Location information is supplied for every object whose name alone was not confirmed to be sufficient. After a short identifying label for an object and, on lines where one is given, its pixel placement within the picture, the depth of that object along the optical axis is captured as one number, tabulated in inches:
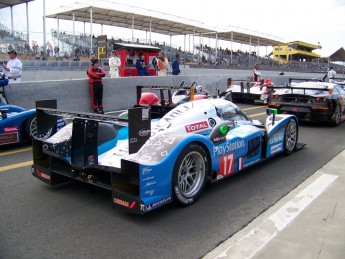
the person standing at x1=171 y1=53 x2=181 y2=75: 624.4
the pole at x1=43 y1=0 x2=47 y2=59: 750.5
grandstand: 743.7
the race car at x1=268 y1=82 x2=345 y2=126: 369.7
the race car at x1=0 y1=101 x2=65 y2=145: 251.1
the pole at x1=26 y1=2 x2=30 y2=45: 843.4
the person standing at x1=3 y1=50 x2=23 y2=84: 391.9
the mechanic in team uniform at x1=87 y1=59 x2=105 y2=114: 416.5
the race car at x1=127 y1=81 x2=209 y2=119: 281.1
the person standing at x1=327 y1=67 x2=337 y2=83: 856.3
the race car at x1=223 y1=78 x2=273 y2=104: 559.2
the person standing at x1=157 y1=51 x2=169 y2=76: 606.9
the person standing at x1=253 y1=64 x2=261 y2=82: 719.1
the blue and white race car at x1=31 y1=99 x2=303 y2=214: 140.5
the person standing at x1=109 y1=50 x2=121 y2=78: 574.9
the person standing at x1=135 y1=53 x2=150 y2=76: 596.7
